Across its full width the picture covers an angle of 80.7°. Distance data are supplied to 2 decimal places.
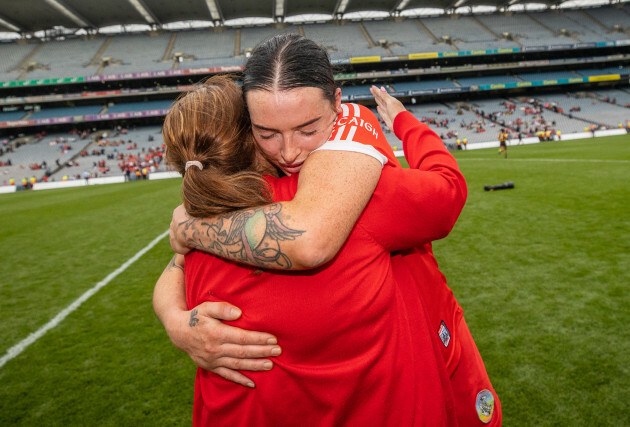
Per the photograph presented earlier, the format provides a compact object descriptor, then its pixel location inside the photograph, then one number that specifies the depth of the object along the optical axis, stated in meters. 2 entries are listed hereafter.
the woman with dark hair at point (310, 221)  0.99
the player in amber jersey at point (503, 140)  19.89
